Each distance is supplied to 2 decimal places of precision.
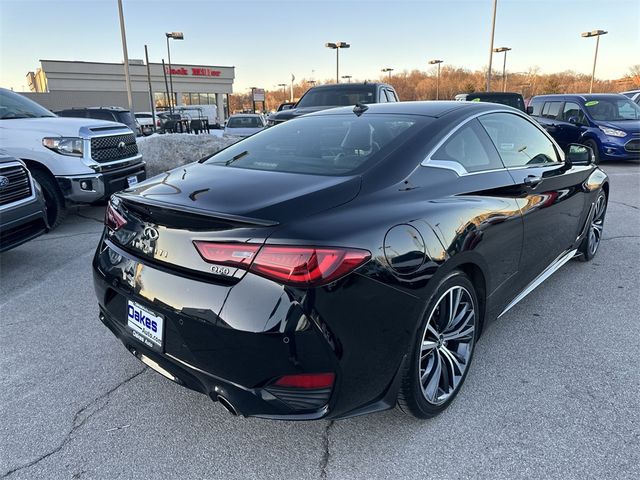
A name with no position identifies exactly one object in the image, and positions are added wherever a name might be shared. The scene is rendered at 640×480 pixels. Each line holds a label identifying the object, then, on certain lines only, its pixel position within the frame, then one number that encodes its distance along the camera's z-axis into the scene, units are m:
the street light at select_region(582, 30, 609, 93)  32.09
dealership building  41.47
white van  32.47
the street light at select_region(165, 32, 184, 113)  24.47
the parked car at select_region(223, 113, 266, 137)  16.98
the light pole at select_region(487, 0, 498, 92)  23.87
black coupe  1.74
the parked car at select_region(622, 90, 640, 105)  14.43
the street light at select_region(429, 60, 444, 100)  43.09
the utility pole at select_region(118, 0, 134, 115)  18.41
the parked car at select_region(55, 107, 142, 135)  12.52
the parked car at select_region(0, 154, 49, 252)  4.07
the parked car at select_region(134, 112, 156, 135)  24.97
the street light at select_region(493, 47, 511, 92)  36.00
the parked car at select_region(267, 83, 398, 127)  9.48
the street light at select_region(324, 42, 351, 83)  35.16
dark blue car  10.99
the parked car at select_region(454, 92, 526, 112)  12.56
